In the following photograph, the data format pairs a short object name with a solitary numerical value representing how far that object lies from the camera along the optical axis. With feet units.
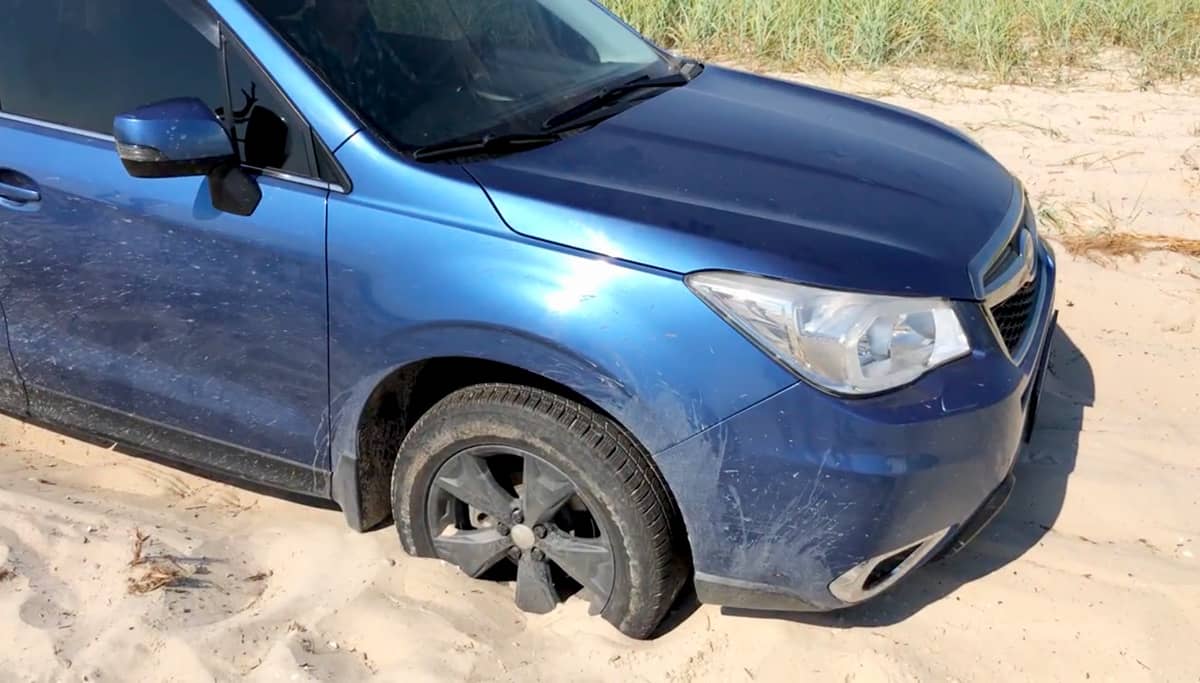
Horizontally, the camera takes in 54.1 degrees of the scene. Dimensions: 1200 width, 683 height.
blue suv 7.95
